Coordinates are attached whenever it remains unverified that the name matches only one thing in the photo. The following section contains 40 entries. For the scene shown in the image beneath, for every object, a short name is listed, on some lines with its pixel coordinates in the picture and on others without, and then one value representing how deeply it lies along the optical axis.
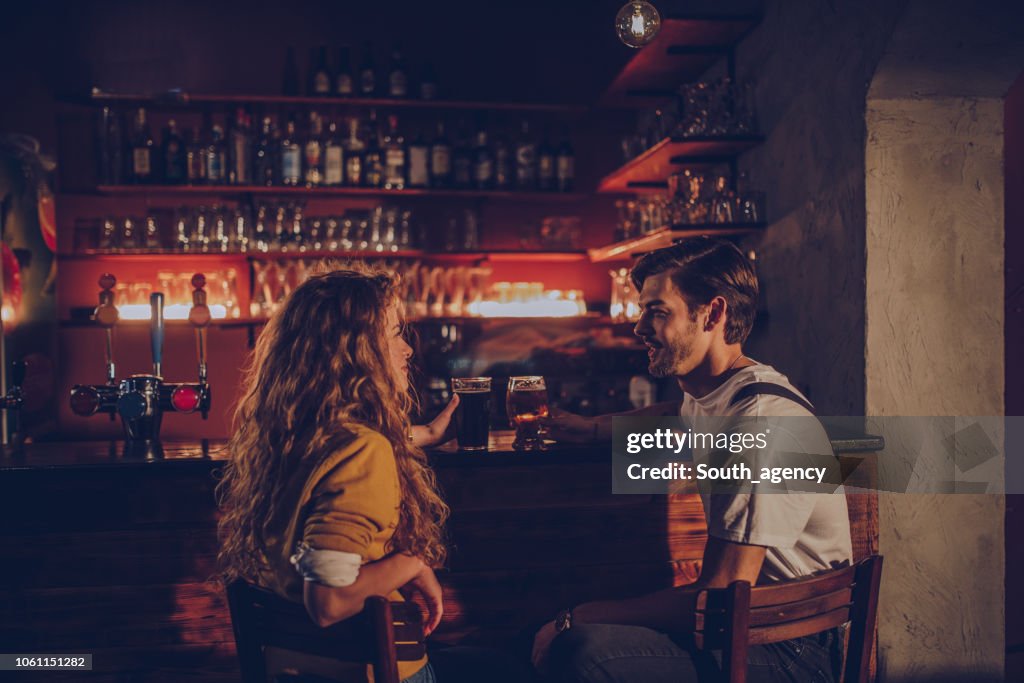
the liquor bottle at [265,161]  4.25
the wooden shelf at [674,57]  3.32
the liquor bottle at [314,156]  4.30
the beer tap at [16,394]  2.15
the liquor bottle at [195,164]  4.25
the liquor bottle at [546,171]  4.59
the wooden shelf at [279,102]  4.23
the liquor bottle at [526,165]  4.52
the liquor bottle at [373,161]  4.38
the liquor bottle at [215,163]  4.25
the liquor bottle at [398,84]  4.44
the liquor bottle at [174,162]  4.23
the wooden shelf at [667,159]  3.29
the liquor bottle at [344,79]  4.39
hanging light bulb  2.35
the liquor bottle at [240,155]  4.24
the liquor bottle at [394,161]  4.38
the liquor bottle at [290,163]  4.24
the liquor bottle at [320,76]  4.43
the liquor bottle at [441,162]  4.43
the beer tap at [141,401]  2.05
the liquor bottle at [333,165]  4.33
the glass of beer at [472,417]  1.92
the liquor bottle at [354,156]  4.38
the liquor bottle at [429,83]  4.51
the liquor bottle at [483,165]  4.47
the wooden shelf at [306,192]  4.21
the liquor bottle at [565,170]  4.60
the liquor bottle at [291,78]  4.42
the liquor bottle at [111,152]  4.22
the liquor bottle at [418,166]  4.43
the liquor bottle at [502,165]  4.51
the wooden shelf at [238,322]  4.17
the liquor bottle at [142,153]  4.22
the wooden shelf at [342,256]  4.20
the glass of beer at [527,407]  1.95
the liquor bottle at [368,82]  4.42
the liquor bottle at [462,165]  4.47
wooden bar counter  1.79
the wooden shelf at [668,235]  3.25
